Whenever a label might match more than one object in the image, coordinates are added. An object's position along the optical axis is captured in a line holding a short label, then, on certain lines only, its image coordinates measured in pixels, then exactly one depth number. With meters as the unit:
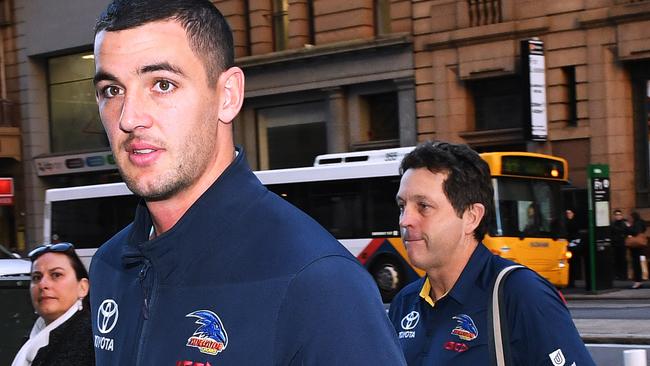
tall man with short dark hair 1.93
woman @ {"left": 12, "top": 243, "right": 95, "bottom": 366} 4.67
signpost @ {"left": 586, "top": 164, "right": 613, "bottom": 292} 21.12
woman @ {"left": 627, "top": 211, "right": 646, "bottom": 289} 22.11
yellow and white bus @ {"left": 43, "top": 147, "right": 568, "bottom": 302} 20.41
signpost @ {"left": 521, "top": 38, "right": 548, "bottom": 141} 24.09
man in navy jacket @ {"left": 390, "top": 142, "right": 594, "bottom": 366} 3.36
